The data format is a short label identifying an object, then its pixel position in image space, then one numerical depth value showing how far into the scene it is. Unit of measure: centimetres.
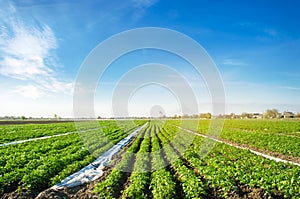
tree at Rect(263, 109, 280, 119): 12608
